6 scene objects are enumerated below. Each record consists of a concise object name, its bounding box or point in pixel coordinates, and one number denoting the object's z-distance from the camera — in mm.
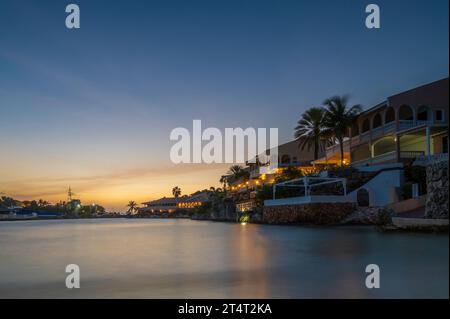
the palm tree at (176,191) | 154375
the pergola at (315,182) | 32250
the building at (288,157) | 60206
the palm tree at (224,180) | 92988
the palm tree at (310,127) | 46750
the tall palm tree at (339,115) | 40031
